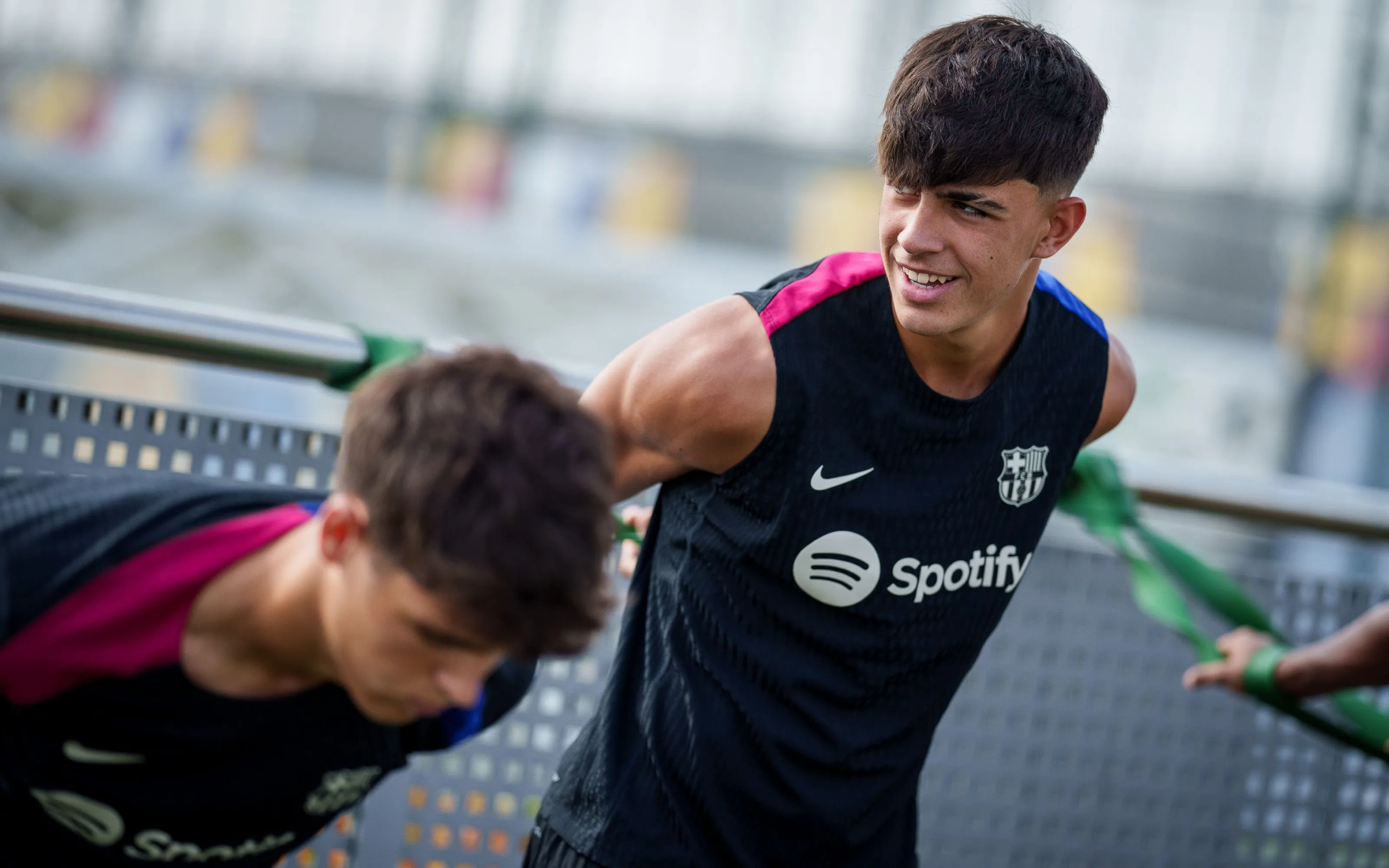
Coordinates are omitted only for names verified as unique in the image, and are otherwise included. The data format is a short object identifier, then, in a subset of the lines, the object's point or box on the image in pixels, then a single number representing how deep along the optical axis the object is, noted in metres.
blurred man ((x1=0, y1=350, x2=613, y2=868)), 5.90
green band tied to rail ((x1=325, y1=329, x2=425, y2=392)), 6.40
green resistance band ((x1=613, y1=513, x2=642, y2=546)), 6.45
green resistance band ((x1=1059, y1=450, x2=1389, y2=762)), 6.57
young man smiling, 6.23
